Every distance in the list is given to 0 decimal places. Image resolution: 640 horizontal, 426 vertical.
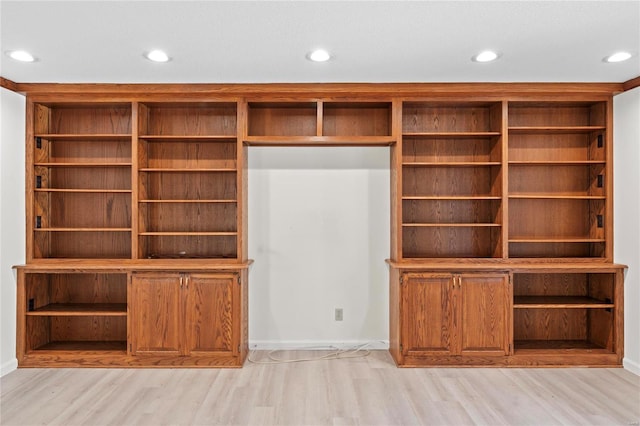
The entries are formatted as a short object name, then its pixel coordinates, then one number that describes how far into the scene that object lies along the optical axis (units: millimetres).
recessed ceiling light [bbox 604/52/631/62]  2862
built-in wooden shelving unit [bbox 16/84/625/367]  3514
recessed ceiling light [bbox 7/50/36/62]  2795
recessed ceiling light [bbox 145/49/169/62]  2805
